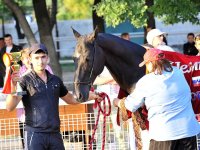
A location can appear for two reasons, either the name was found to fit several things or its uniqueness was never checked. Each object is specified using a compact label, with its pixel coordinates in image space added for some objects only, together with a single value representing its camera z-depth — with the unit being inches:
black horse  432.3
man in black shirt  424.3
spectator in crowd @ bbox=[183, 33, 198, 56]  1158.0
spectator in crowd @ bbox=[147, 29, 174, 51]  565.6
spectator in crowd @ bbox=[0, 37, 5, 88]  1005.5
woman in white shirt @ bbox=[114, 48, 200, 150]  397.1
